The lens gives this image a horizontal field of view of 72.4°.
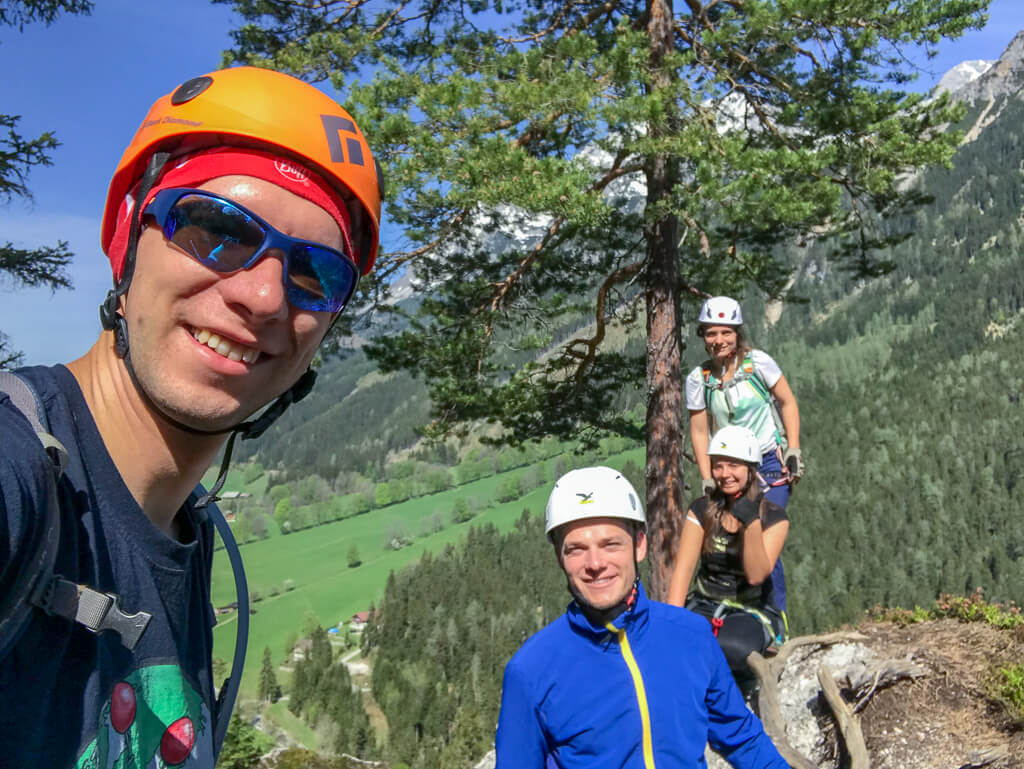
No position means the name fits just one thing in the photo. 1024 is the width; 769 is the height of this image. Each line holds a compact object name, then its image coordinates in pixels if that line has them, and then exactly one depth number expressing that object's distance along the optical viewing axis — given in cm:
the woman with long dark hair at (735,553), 407
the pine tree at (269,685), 7700
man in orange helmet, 86
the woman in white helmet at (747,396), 507
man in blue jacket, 250
